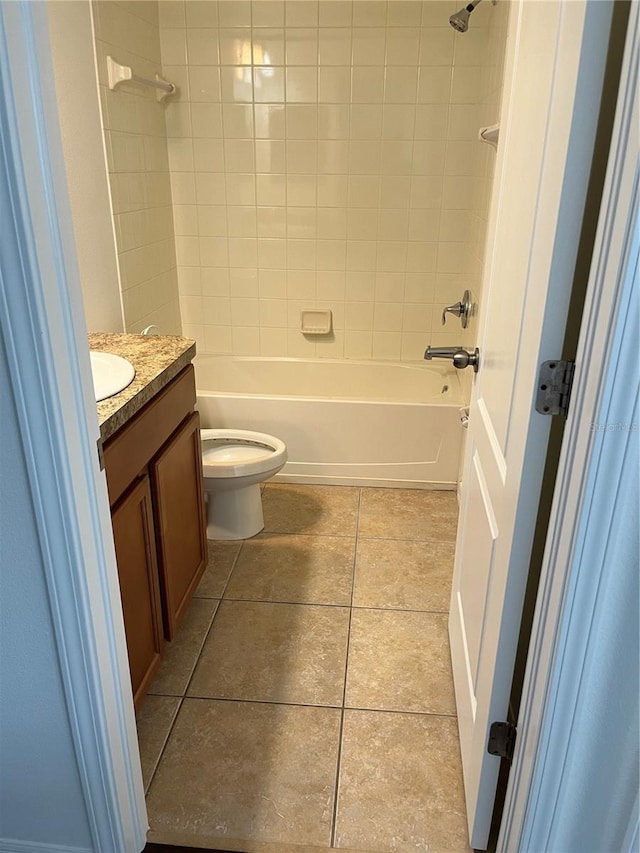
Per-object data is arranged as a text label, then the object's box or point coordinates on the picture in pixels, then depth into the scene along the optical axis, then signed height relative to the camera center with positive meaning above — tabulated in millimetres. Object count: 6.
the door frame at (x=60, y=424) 855 -348
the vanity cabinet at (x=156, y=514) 1491 -825
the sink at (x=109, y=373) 1527 -452
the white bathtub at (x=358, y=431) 2957 -1072
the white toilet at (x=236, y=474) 2430 -1057
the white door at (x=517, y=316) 895 -214
